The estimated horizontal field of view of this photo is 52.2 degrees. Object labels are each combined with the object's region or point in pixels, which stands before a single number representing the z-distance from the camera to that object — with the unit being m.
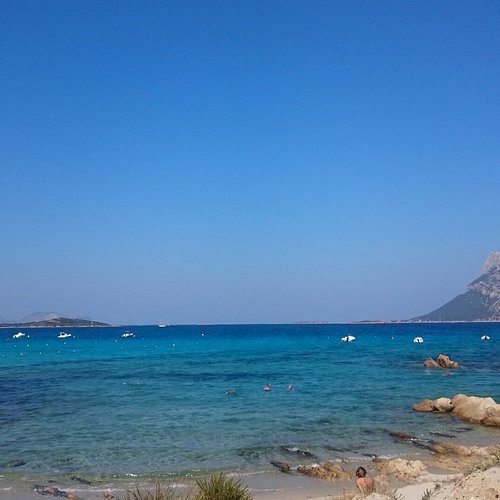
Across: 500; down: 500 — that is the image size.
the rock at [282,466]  17.23
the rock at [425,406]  28.19
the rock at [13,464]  18.33
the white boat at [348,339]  102.43
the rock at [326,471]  16.58
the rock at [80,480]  16.39
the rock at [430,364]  49.19
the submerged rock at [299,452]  18.91
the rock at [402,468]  16.03
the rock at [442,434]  22.41
